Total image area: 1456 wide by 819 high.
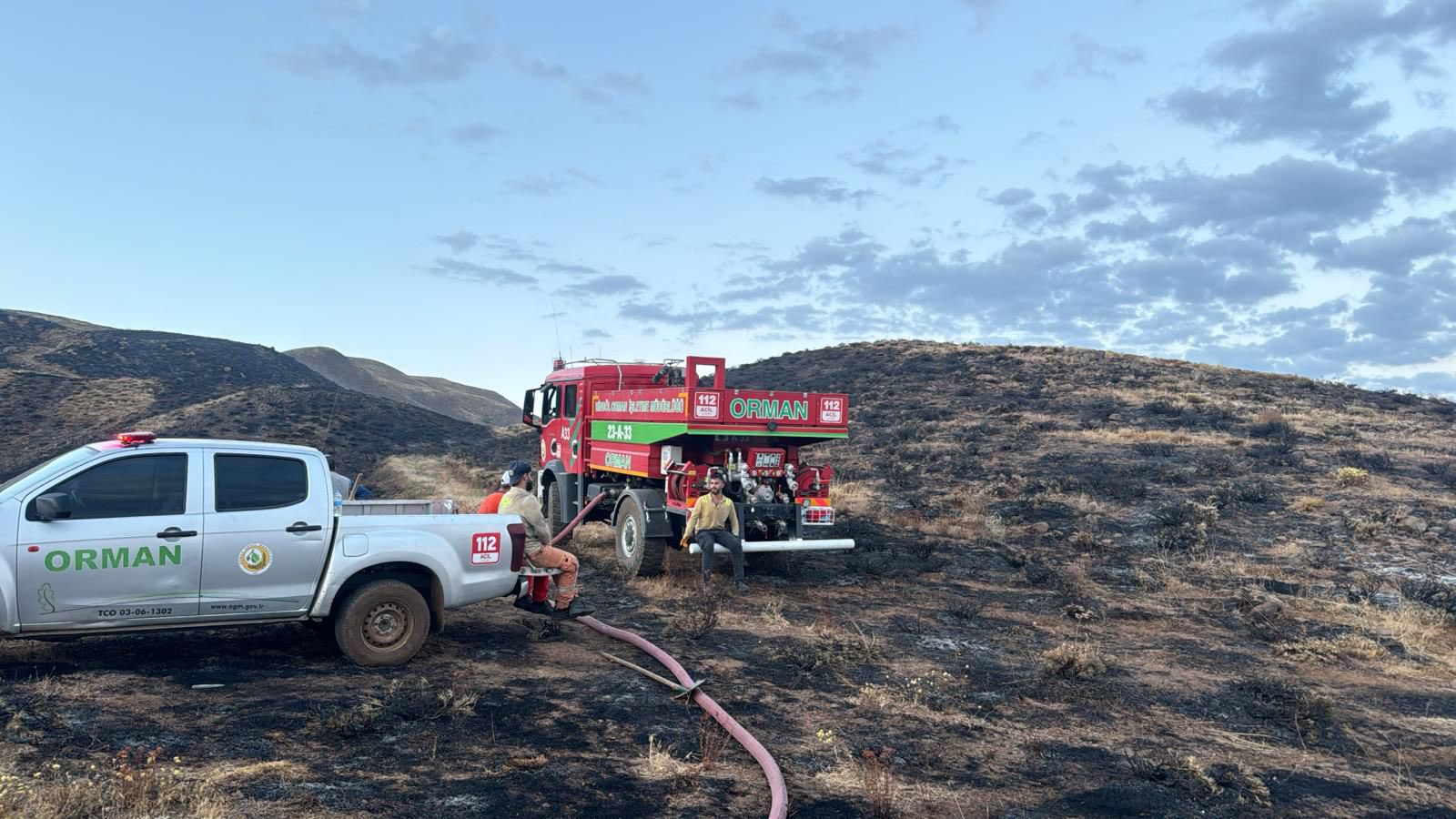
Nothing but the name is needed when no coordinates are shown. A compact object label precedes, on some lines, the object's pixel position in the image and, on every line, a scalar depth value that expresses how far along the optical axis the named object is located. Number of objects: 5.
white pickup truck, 7.04
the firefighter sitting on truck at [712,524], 11.80
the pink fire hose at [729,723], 5.45
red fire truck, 12.37
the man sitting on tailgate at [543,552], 9.57
